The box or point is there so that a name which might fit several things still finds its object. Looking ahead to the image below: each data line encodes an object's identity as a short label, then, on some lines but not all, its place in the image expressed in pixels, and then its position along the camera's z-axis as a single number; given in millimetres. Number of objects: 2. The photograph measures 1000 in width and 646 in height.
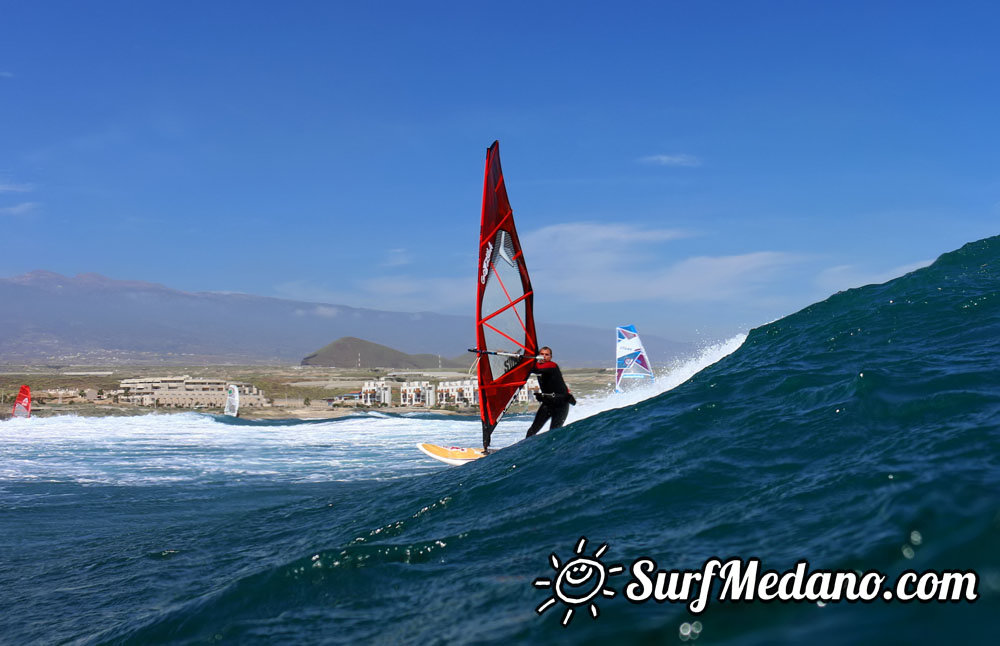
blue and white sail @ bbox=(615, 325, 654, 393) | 42375
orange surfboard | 13742
